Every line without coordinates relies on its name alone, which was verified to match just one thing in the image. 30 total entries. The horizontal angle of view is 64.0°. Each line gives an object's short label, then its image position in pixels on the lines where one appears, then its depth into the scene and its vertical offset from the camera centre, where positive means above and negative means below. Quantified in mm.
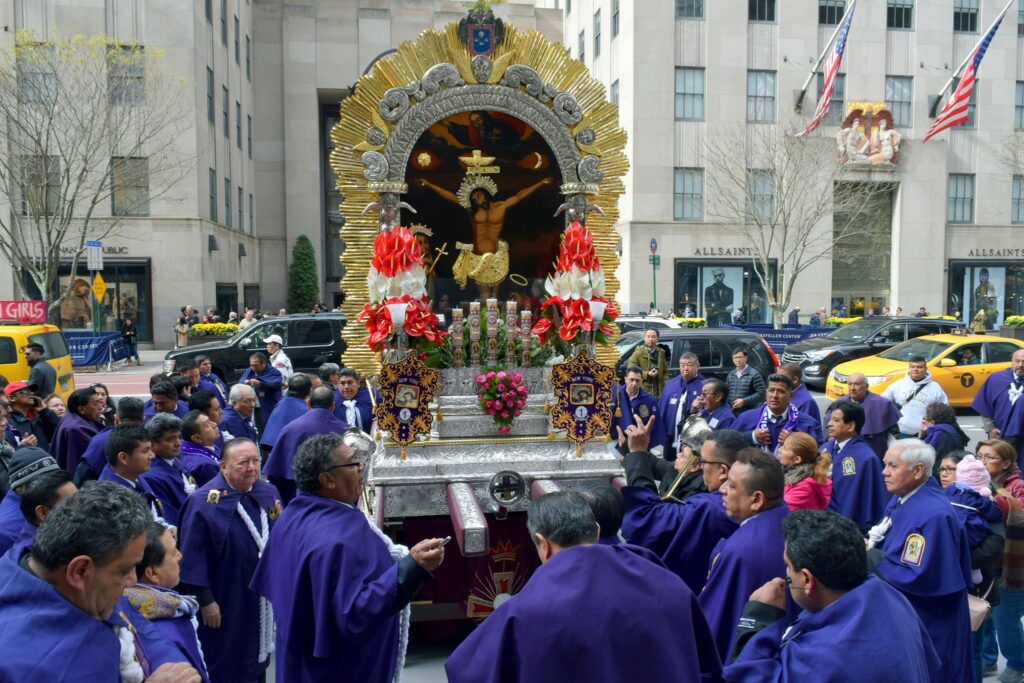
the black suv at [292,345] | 15711 -914
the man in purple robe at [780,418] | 7168 -1061
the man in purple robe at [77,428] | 6594 -1058
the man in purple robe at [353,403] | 8508 -1112
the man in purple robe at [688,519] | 4281 -1164
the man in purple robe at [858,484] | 5672 -1289
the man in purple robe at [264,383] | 9984 -1039
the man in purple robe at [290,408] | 7824 -1059
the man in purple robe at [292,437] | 6664 -1133
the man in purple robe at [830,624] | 2561 -1075
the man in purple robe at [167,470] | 4883 -1046
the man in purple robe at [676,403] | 8852 -1155
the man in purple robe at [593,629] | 2648 -1089
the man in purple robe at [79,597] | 2250 -870
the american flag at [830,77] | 25844 +7233
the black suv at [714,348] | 13789 -841
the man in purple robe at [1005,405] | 8297 -1131
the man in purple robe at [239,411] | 7363 -1033
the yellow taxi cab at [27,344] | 12891 -876
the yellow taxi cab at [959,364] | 15148 -1226
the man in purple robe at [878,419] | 7867 -1165
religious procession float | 6125 +146
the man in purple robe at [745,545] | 3492 -1070
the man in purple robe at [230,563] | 4270 -1411
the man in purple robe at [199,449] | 5398 -1033
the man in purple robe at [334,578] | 3379 -1187
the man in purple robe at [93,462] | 5379 -1092
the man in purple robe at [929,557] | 3977 -1273
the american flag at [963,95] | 25281 +6392
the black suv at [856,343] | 18188 -1023
